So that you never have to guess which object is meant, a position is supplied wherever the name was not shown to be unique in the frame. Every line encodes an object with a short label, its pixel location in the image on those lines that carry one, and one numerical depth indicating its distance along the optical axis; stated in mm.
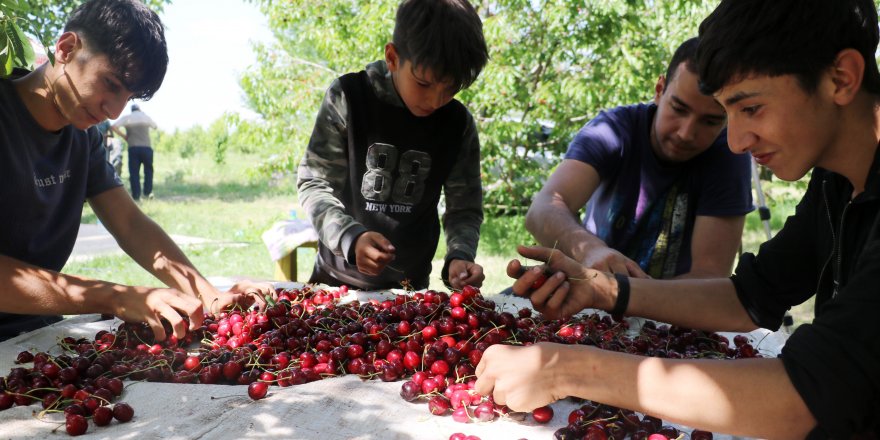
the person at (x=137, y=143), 13773
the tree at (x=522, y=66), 7184
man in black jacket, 1214
